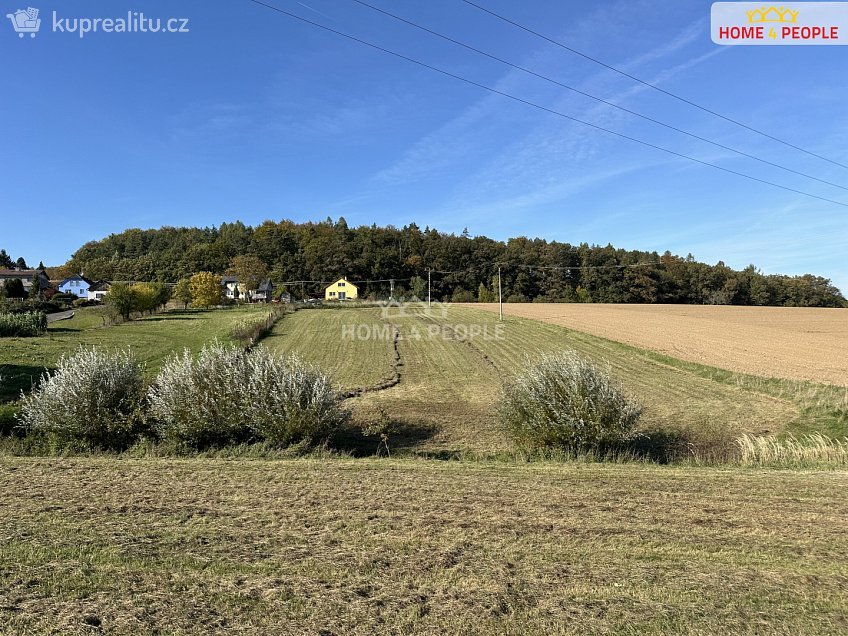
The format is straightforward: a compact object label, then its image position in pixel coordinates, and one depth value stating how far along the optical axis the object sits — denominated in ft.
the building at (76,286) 379.96
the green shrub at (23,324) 119.34
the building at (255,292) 357.82
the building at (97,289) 363.78
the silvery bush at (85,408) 41.88
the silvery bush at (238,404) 42.19
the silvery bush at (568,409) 43.52
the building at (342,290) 377.30
